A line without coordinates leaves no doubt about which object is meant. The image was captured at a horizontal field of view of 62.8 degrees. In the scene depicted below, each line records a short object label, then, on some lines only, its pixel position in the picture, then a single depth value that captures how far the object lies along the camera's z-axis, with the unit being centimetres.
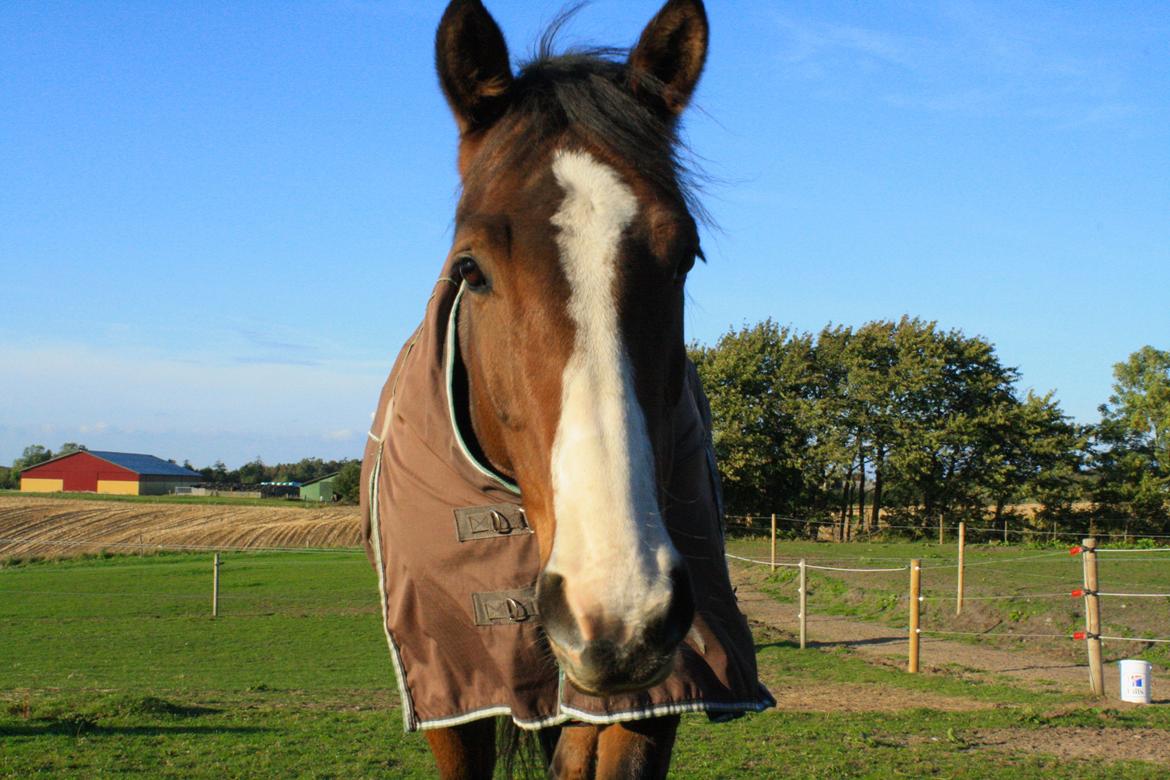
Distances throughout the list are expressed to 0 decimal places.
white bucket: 986
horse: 161
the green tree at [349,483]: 4178
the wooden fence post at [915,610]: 1227
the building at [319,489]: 6206
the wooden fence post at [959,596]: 1628
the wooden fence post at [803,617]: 1427
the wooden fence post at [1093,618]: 1044
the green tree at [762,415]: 4147
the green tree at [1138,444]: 4009
